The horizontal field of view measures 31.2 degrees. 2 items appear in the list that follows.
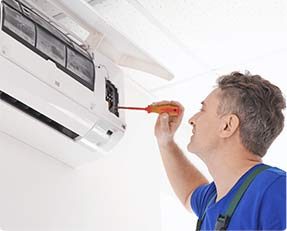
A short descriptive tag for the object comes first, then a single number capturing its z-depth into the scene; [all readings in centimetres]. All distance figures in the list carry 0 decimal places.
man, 136
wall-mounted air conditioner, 141
